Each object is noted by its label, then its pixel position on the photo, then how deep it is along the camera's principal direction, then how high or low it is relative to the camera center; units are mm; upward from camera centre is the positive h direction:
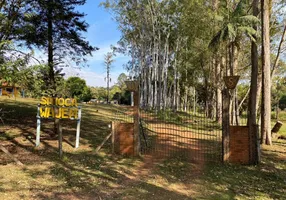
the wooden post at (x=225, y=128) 7203 -789
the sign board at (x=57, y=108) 8445 -309
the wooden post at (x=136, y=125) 8039 -816
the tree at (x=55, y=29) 9977 +3072
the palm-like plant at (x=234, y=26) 10614 +3515
